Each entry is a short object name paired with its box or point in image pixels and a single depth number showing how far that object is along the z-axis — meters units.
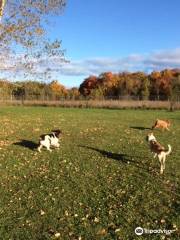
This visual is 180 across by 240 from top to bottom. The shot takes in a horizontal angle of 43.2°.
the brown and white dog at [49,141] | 11.36
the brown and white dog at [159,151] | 8.58
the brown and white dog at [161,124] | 17.54
